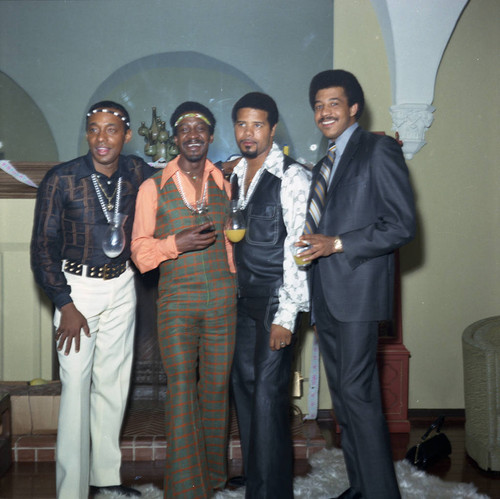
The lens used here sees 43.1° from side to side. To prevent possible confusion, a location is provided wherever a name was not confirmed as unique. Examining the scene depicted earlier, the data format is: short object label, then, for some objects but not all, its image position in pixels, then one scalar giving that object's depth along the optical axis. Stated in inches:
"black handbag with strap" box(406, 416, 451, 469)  130.6
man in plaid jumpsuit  103.0
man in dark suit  95.0
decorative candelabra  161.8
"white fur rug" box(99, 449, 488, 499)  115.3
